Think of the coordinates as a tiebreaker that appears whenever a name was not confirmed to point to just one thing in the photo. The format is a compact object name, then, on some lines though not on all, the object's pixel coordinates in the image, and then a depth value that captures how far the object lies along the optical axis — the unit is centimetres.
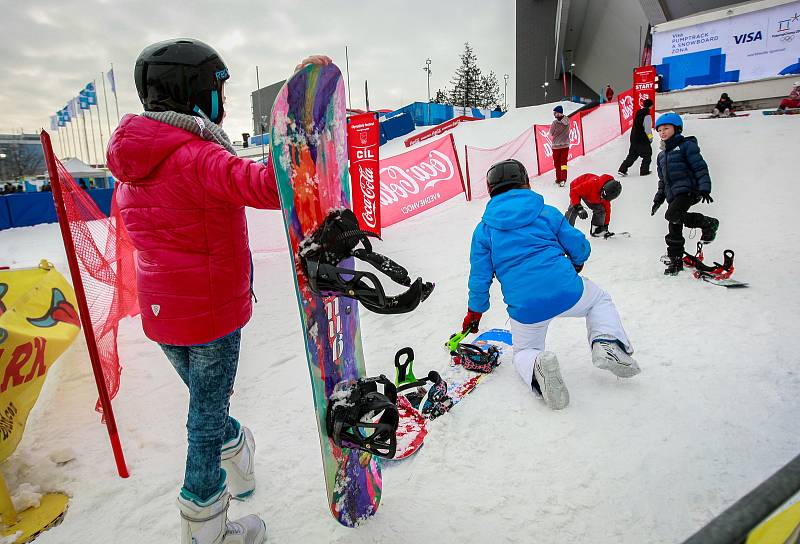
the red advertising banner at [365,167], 705
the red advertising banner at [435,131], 2153
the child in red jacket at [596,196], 621
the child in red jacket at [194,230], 139
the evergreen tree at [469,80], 6153
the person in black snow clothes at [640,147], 973
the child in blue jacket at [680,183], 471
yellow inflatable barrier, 217
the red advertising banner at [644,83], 1169
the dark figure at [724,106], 1513
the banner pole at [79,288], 230
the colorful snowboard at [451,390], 249
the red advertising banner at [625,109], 1310
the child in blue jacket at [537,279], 269
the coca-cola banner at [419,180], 877
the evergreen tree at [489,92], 6225
